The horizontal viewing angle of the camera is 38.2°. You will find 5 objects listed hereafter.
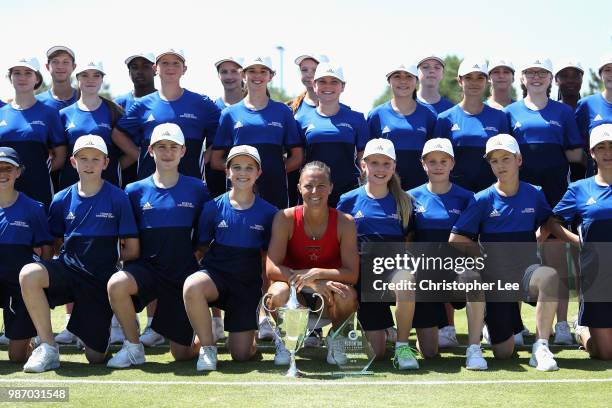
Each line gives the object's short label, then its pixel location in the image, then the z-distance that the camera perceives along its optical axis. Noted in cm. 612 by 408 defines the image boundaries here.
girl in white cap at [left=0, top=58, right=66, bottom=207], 828
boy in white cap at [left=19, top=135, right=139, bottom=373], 724
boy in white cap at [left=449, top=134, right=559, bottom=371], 736
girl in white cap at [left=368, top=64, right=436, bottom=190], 841
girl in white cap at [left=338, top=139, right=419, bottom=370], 745
